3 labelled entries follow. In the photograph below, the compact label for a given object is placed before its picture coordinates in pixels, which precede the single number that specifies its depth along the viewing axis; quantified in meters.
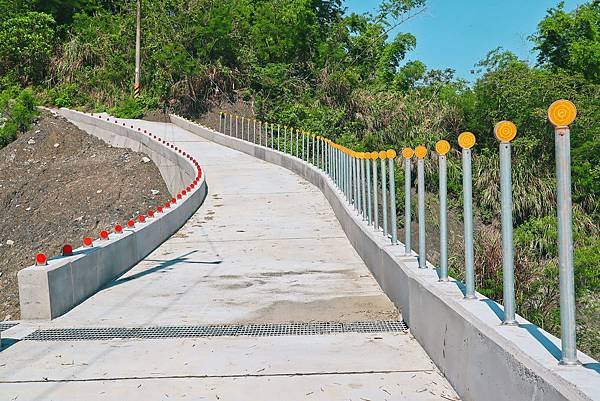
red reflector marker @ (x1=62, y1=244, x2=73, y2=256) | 7.81
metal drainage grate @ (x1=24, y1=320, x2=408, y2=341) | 6.46
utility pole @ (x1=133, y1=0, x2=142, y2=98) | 41.53
